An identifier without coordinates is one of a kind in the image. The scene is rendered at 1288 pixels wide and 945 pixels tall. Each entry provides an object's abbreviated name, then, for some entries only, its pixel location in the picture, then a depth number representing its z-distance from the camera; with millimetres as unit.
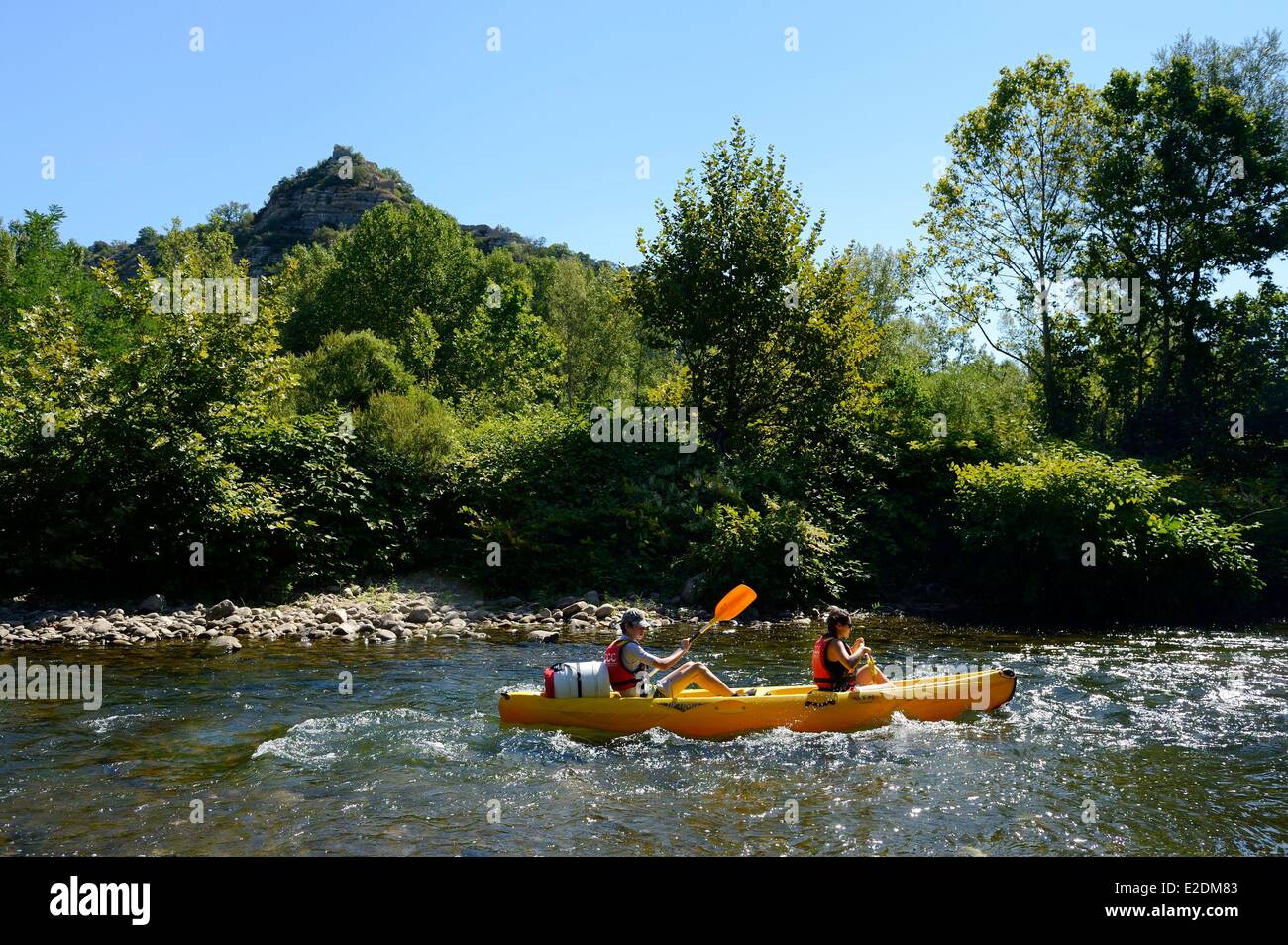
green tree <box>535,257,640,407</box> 46312
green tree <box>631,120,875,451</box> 20891
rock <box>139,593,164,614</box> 15203
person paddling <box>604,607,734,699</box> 9672
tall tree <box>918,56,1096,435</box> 23297
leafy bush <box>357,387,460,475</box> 19000
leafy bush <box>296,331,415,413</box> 27469
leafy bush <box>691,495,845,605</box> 17047
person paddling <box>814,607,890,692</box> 10008
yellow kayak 9438
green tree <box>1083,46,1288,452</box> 22094
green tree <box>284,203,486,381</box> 40219
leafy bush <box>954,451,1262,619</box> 16125
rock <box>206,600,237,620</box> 14945
